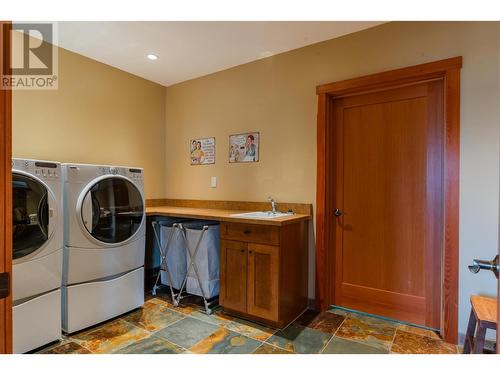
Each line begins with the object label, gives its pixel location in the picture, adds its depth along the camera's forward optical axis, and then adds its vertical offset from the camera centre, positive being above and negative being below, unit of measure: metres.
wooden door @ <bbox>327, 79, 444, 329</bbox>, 2.16 -0.11
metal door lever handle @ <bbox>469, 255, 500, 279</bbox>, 0.70 -0.22
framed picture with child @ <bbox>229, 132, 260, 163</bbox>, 2.89 +0.41
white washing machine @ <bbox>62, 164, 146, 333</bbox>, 2.08 -0.47
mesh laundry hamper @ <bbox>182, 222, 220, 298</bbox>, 2.58 -0.69
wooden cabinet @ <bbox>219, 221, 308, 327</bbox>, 2.15 -0.69
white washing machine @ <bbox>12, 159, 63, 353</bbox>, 1.76 -0.45
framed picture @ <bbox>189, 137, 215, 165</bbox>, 3.23 +0.42
